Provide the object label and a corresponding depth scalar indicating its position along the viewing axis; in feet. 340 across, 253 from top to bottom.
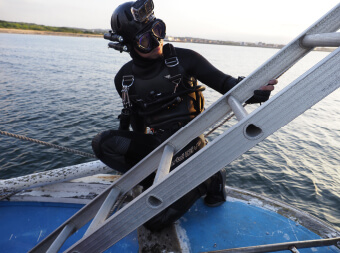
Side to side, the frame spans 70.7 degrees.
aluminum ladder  1.50
